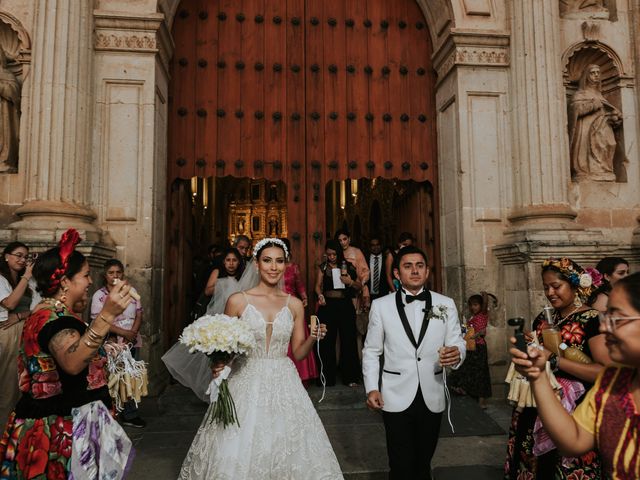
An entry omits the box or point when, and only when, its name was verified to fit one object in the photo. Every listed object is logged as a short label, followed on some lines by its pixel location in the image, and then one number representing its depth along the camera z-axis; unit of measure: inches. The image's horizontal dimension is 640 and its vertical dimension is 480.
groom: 129.4
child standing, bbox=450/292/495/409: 232.2
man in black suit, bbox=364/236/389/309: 299.7
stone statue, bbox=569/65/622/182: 266.8
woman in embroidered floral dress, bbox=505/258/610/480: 115.0
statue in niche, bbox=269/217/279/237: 856.4
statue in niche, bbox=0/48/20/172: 234.2
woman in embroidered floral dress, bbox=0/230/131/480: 93.9
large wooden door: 275.1
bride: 123.3
